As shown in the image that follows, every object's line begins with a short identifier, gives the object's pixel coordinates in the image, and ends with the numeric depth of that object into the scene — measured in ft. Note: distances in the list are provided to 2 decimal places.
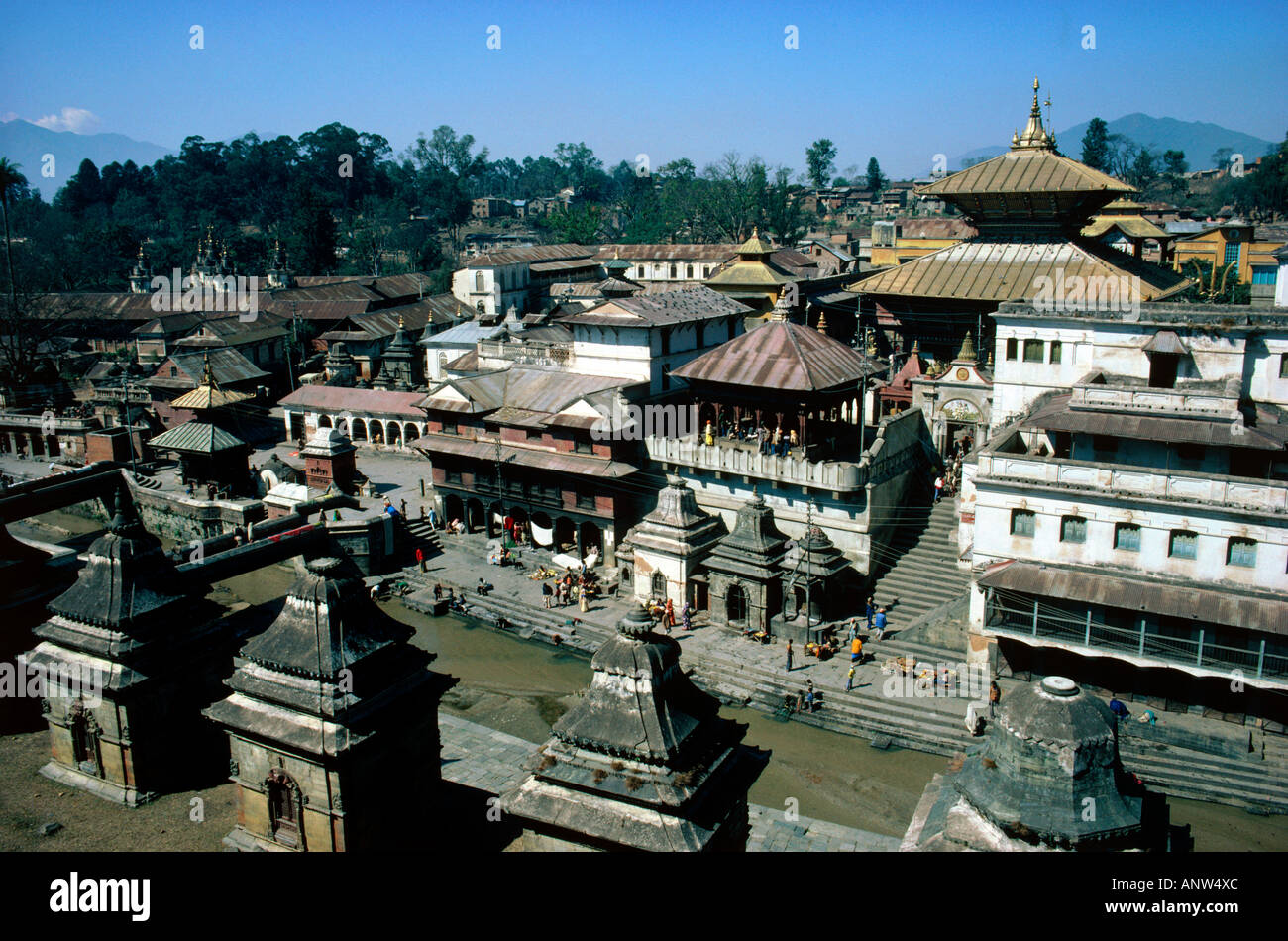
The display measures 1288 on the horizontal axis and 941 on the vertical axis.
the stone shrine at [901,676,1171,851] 33.88
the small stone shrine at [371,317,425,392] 217.77
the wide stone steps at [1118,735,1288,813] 76.54
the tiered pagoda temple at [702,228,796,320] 196.54
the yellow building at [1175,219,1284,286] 200.95
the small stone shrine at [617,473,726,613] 112.68
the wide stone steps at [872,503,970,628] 106.11
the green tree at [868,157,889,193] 545.44
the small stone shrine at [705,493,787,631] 106.01
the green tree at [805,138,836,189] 516.32
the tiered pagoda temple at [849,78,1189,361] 125.08
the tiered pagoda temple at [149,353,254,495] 142.92
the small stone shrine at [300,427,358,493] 144.87
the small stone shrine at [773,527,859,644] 103.60
